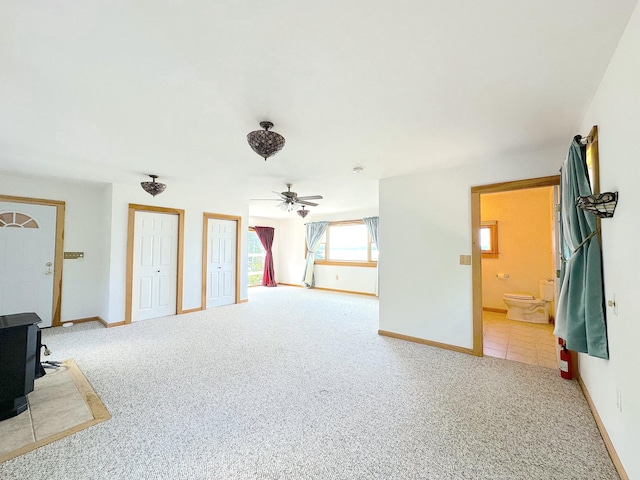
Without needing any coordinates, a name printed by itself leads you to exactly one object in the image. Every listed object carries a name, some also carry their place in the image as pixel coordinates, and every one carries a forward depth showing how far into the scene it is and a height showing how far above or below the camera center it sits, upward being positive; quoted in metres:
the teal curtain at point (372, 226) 6.93 +0.57
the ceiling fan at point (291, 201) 4.24 +0.75
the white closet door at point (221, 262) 5.52 -0.29
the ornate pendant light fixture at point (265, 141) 2.21 +0.87
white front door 3.94 -0.15
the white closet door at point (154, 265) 4.58 -0.30
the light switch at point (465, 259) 3.24 -0.12
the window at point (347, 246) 7.39 +0.07
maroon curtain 8.66 -0.28
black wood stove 1.99 -0.86
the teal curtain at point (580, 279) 1.77 -0.20
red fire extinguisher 2.56 -1.07
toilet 4.59 -0.93
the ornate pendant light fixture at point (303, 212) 5.41 +0.71
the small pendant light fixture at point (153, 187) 3.77 +0.83
